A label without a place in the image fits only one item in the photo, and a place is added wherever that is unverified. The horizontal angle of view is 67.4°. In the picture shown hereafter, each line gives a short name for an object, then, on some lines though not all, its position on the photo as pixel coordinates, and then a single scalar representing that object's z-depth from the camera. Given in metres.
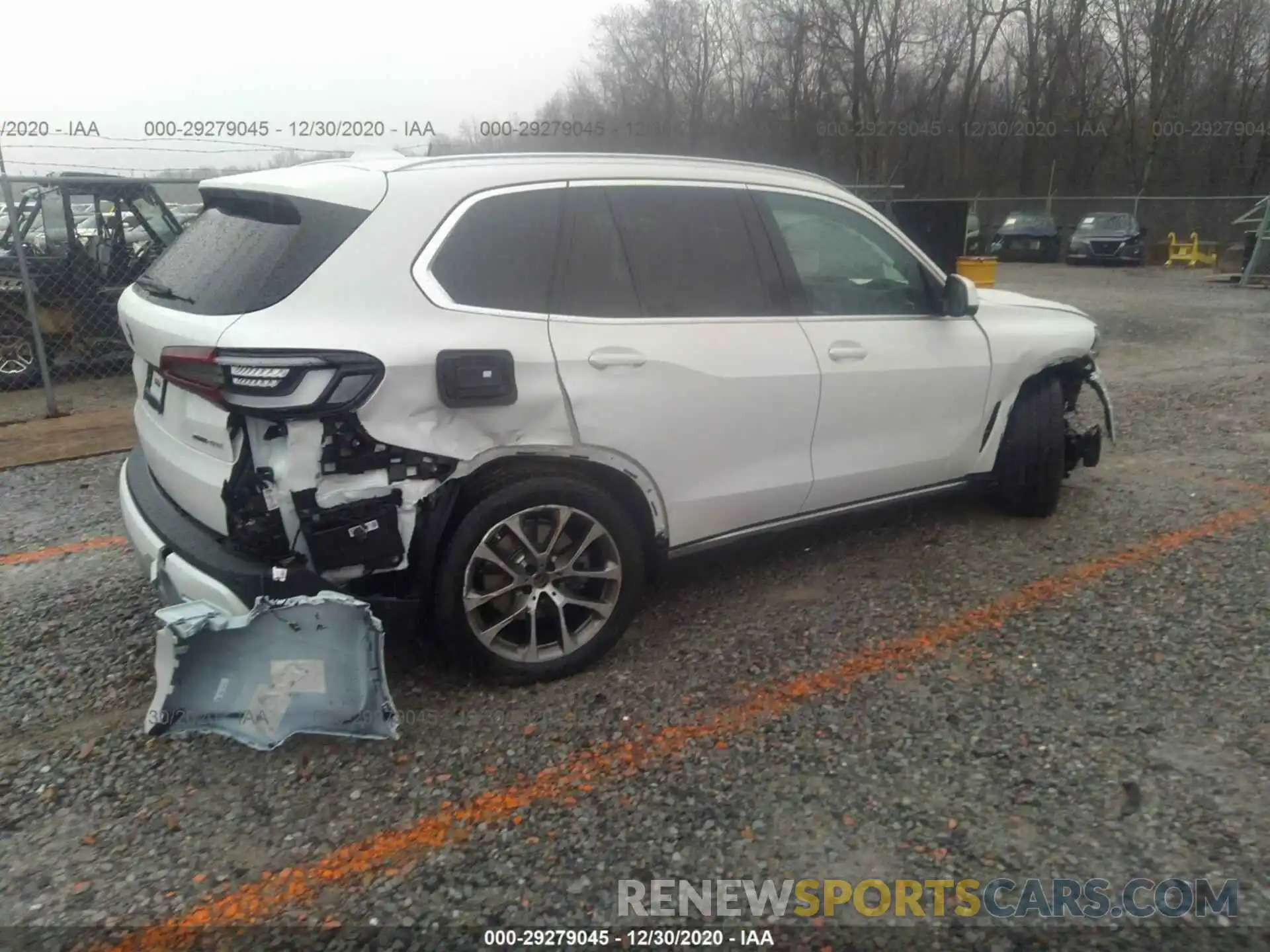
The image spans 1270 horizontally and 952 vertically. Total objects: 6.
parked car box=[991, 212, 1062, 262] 27.39
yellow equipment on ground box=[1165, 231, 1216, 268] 25.31
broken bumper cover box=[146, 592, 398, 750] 2.90
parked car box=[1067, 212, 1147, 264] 25.44
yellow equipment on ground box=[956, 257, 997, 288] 14.22
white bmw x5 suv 2.90
